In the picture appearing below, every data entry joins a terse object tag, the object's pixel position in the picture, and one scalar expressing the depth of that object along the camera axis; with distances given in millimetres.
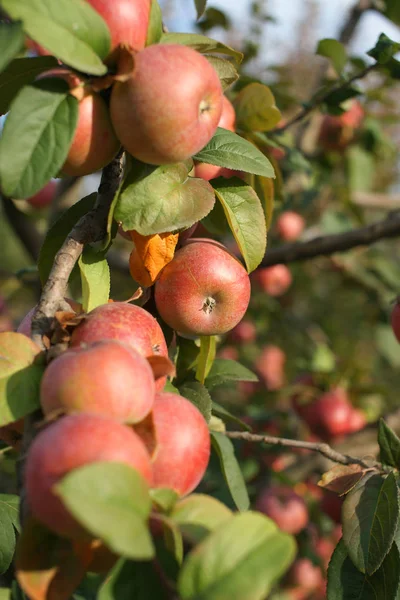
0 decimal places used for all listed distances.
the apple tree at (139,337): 664
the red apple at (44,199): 1955
